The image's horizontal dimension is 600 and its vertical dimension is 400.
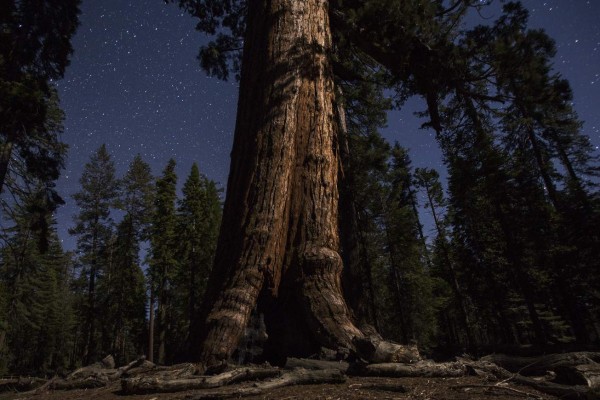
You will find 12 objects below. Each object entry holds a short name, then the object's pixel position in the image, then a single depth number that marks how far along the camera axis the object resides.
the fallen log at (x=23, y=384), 3.46
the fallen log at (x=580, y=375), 2.15
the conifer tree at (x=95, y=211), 26.17
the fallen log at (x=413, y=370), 2.71
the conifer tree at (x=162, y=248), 23.28
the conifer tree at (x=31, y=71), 7.64
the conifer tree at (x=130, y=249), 26.14
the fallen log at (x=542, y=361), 2.74
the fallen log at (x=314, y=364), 2.83
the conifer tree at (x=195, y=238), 24.97
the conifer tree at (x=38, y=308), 23.83
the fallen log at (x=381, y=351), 2.87
